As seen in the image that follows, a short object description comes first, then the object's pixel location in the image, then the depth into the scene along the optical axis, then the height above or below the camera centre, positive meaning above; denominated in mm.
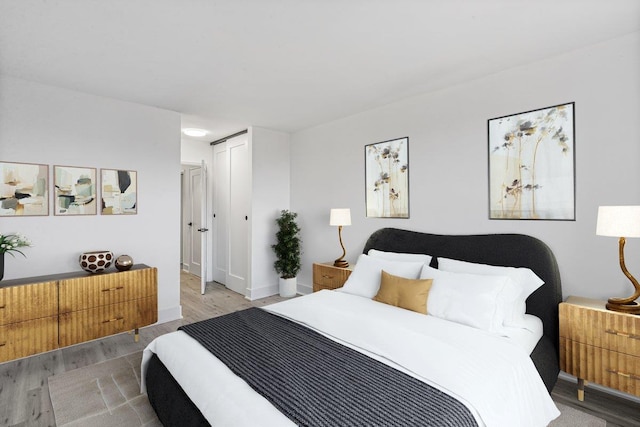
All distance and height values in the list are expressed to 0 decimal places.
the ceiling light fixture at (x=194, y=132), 4848 +1250
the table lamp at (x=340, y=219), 3961 -96
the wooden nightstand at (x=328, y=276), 3758 -800
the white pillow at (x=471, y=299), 2242 -659
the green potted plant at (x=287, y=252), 4793 -624
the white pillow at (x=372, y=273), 2963 -593
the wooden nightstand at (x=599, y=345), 2004 -898
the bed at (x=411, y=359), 1475 -843
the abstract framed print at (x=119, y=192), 3486 +226
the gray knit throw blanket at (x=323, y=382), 1318 -843
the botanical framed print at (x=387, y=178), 3648 +400
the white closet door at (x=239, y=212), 4941 -8
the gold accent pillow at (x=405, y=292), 2561 -682
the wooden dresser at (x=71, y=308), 2658 -901
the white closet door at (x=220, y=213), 5523 -27
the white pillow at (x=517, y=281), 2338 -549
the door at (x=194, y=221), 5906 -194
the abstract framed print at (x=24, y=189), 2930 +214
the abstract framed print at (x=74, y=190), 3203 +223
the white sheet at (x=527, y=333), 2125 -863
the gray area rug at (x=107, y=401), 2070 -1373
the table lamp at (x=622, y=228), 1982 -110
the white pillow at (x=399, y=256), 3167 -471
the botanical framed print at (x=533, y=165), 2545 +400
